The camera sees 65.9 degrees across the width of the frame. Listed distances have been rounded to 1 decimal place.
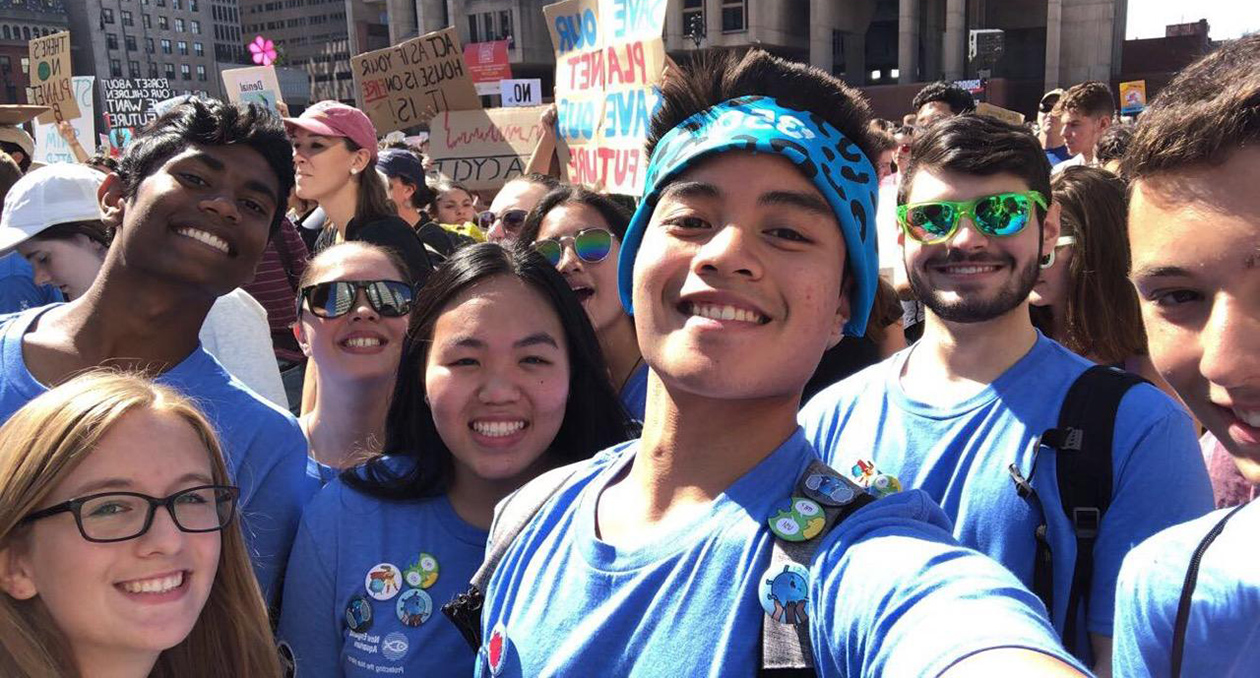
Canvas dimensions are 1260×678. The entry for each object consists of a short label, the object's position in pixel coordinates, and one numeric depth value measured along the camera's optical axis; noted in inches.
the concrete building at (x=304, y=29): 4358.5
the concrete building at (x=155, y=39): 4165.8
